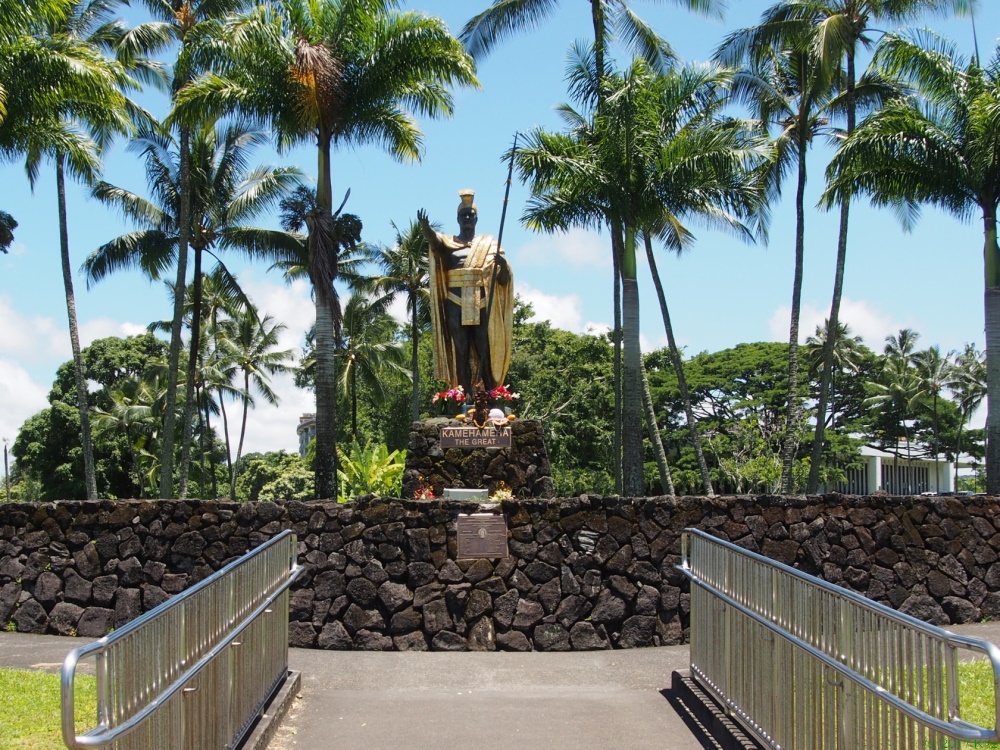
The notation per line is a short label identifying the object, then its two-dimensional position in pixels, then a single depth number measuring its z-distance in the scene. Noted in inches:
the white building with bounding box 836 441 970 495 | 2116.1
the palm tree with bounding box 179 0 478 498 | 758.5
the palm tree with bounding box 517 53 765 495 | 786.2
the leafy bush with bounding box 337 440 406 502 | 840.9
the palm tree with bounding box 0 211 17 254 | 1080.2
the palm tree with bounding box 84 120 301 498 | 1133.1
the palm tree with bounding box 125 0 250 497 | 1007.0
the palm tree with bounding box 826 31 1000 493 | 659.4
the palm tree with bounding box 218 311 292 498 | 1788.9
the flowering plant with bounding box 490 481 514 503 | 484.7
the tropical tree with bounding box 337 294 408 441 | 1622.8
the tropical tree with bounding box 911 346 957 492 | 2137.1
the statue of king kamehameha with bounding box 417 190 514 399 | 565.3
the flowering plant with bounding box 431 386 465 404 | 551.5
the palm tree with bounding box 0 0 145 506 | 692.7
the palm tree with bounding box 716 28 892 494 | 916.0
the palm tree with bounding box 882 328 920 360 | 2373.3
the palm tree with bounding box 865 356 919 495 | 2048.5
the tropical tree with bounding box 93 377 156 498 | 1648.6
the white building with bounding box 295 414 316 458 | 4234.3
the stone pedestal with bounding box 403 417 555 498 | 518.3
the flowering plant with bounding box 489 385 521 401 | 565.9
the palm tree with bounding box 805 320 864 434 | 1966.0
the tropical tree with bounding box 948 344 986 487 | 2219.5
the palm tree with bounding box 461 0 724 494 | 940.6
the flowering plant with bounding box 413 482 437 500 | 503.7
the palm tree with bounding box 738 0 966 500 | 890.1
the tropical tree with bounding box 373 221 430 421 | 1517.0
